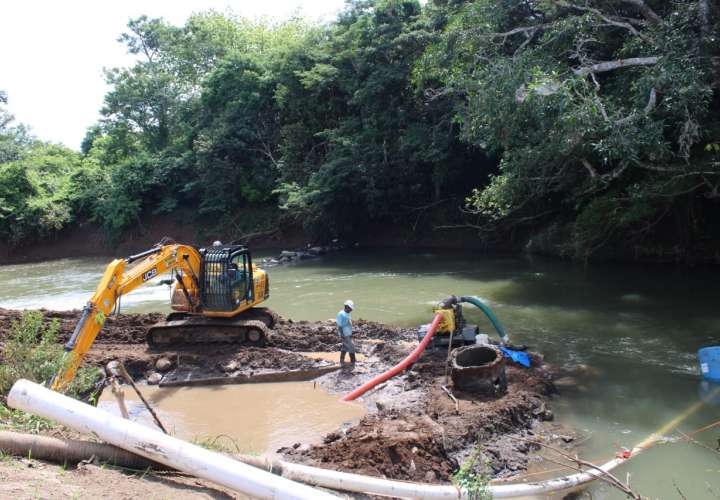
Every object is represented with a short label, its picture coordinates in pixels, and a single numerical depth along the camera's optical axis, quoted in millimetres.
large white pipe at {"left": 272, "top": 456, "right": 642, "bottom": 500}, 6184
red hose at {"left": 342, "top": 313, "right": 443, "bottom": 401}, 11077
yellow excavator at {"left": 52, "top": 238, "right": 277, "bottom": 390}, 13328
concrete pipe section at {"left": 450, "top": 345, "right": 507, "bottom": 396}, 10156
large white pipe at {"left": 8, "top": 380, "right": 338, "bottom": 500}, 4848
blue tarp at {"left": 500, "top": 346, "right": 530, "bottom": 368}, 11680
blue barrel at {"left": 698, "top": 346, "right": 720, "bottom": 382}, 10930
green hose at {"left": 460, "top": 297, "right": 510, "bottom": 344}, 11938
